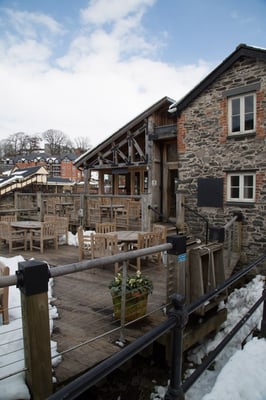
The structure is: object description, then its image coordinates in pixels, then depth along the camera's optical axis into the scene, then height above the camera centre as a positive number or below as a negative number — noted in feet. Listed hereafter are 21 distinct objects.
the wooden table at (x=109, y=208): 34.02 -2.97
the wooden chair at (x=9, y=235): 24.31 -4.55
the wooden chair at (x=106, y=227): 23.83 -3.79
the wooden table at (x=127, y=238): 19.97 -3.93
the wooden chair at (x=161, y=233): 21.11 -3.77
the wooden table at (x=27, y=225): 24.99 -3.75
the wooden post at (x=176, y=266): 10.55 -3.23
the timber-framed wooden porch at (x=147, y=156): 39.91 +4.79
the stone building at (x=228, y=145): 27.58 +4.64
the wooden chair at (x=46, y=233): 24.74 -4.50
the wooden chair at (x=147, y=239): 19.48 -4.02
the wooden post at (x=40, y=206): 34.63 -2.59
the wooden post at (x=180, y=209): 32.53 -2.81
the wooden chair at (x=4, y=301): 11.20 -4.87
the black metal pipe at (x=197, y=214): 31.07 -3.32
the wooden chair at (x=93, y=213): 34.17 -3.50
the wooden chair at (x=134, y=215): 31.50 -3.58
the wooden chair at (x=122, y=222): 31.68 -4.25
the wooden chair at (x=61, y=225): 26.61 -3.96
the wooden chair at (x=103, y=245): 18.78 -4.20
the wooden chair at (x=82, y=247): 20.34 -5.02
